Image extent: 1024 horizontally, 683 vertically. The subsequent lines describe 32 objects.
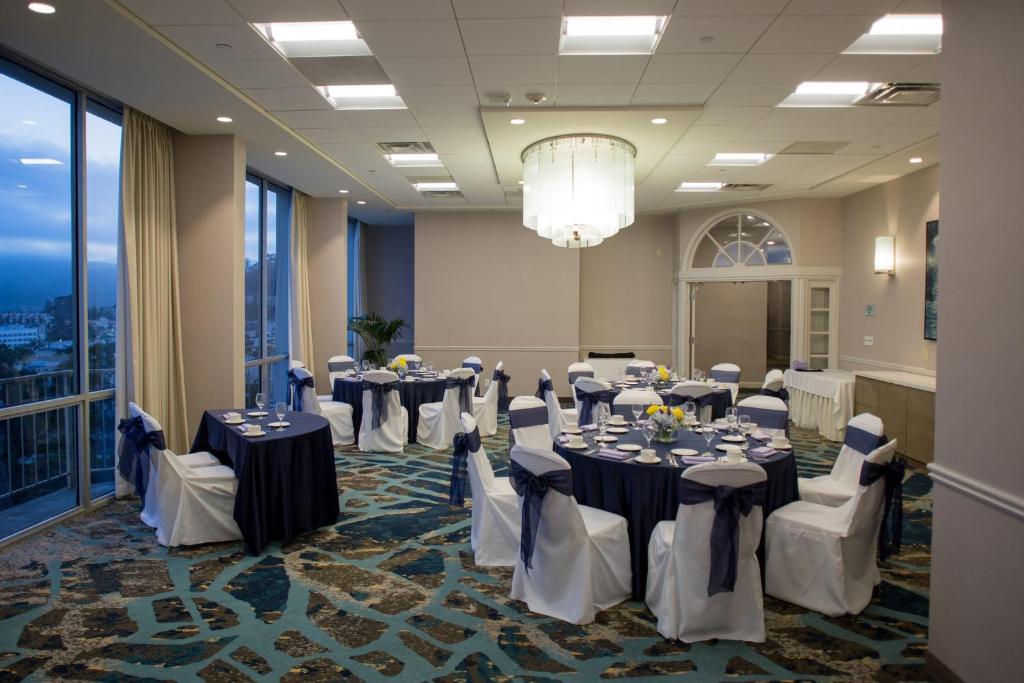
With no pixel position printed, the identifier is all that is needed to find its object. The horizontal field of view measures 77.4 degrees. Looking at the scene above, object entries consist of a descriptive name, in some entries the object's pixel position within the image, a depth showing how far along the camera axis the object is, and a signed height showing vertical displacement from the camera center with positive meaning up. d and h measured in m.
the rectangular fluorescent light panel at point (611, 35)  4.28 +1.96
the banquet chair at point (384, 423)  7.39 -1.24
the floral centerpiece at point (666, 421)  4.27 -0.69
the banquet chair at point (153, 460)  4.43 -1.12
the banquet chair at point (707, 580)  3.17 -1.31
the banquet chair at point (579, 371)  8.54 -0.71
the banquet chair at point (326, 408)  7.45 -1.10
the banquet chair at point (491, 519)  4.14 -1.31
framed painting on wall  7.64 +0.50
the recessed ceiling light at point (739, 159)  7.58 +1.95
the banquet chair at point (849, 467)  4.25 -1.03
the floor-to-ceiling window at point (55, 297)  4.68 +0.14
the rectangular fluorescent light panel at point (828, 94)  5.37 +1.96
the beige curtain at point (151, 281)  5.72 +0.32
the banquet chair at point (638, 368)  9.21 -0.71
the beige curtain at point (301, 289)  9.62 +0.41
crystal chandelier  6.24 +1.29
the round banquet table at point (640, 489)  3.63 -1.01
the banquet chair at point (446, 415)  7.66 -1.18
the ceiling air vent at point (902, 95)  5.27 +1.92
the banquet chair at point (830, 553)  3.47 -1.30
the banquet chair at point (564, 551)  3.37 -1.27
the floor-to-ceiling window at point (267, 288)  8.56 +0.39
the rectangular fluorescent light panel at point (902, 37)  4.23 +1.96
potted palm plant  11.17 -0.26
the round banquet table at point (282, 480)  4.34 -1.17
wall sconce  8.52 +0.88
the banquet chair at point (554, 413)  7.03 -1.08
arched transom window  10.51 +1.28
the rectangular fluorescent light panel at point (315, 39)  4.37 +1.96
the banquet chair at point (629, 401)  5.89 -0.76
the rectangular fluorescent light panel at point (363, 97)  5.56 +1.96
